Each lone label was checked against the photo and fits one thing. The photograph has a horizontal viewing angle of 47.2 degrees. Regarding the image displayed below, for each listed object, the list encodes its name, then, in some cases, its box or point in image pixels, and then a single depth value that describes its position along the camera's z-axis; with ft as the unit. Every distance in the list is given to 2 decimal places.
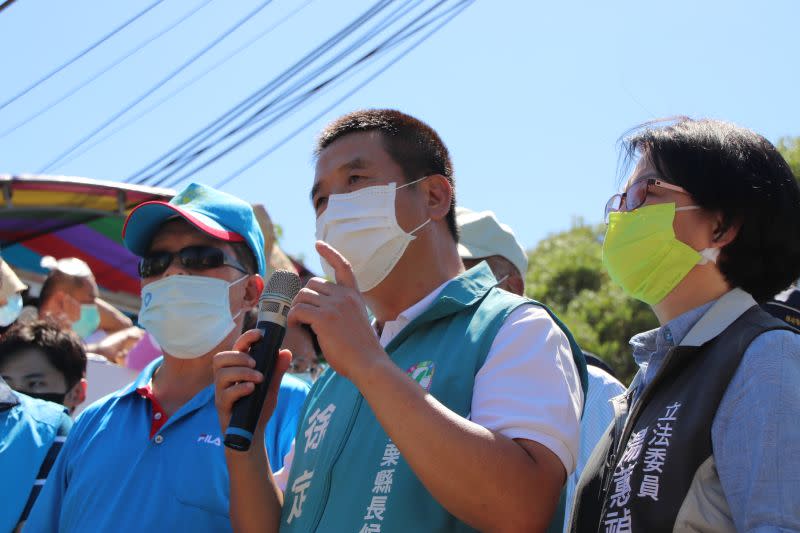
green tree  57.47
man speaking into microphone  6.99
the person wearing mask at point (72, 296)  24.02
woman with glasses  6.86
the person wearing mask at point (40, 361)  15.39
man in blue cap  10.30
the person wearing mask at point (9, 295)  15.51
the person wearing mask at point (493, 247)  15.30
